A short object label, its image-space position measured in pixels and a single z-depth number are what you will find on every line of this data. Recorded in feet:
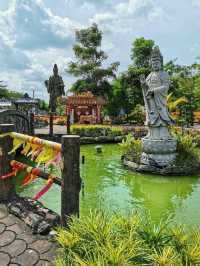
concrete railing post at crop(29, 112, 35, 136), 32.06
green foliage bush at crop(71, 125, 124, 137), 44.42
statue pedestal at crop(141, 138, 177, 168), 23.69
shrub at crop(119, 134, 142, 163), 26.34
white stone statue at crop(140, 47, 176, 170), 23.78
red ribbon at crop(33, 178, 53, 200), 8.23
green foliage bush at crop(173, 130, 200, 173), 23.88
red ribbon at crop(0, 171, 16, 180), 10.06
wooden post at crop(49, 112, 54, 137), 42.03
